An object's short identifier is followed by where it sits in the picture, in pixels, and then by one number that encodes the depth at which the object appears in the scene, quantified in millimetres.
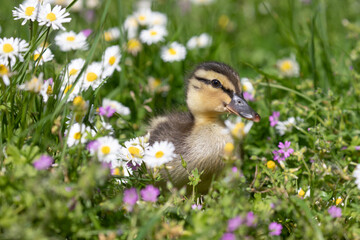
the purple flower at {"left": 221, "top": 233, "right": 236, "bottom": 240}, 3612
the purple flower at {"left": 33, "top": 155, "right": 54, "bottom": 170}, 3809
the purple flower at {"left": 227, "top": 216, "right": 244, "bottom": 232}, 3721
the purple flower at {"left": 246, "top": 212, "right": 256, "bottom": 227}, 3862
